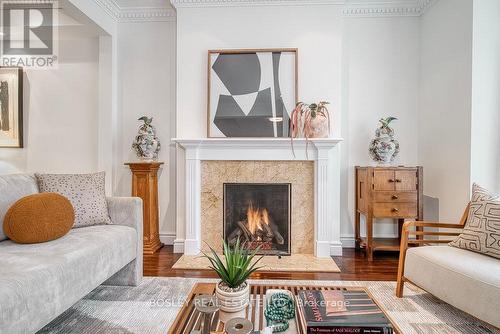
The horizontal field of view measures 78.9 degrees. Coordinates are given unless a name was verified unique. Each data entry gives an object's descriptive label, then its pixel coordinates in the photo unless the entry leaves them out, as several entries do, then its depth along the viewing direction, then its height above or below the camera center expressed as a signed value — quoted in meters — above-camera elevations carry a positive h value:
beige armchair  1.63 -0.69
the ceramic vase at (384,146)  3.20 +0.16
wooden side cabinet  3.07 -0.33
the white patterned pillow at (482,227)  1.90 -0.43
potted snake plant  1.27 -0.53
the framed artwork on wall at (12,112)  3.80 +0.59
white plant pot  1.27 -0.59
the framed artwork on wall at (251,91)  3.37 +0.77
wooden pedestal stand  3.35 -0.35
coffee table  1.22 -0.67
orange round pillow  1.82 -0.37
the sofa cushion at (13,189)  1.98 -0.21
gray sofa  1.32 -0.56
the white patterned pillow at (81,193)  2.29 -0.26
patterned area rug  1.83 -1.02
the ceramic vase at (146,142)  3.43 +0.20
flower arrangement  3.18 +0.43
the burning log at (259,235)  3.32 -0.82
